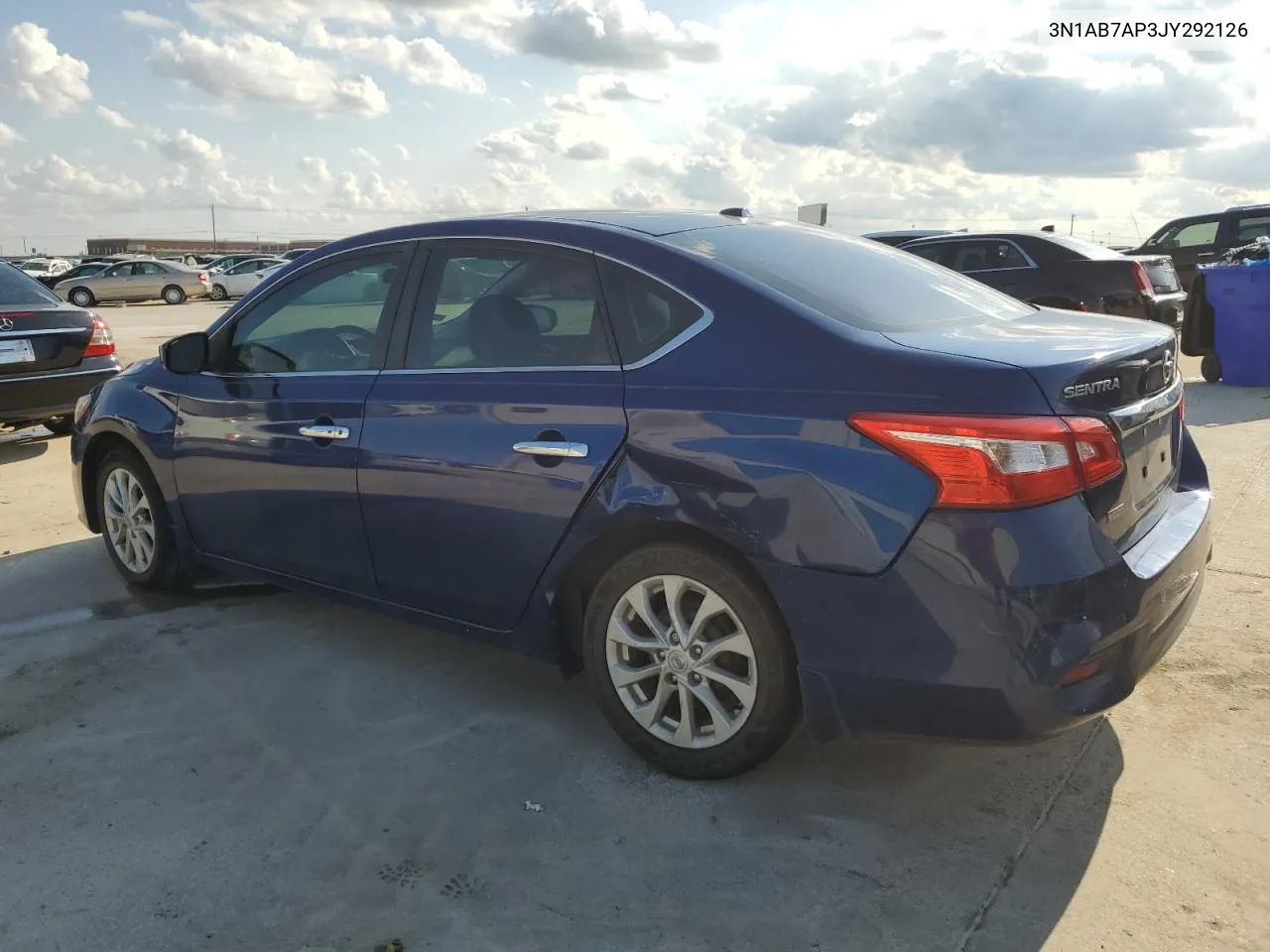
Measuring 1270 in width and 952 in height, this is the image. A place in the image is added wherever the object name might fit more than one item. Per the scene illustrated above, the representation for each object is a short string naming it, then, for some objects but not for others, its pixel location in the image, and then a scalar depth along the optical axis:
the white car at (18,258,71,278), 45.49
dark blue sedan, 2.47
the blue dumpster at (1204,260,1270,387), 9.96
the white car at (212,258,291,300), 35.09
